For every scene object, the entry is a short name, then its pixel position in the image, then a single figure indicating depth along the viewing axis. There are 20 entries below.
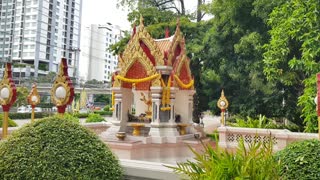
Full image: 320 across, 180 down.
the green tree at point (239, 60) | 13.96
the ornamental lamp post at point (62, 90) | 5.91
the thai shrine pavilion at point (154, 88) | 10.53
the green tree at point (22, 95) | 36.00
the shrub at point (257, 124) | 12.35
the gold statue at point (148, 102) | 11.67
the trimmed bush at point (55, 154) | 3.49
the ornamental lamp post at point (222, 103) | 13.97
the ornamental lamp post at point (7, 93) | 6.55
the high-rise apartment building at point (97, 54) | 81.94
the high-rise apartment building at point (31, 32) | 72.50
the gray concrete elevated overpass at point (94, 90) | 52.22
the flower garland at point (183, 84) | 11.03
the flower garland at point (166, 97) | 10.56
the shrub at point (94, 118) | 17.44
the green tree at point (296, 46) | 8.66
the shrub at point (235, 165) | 3.21
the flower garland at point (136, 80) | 10.50
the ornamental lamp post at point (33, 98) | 14.77
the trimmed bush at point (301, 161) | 3.29
